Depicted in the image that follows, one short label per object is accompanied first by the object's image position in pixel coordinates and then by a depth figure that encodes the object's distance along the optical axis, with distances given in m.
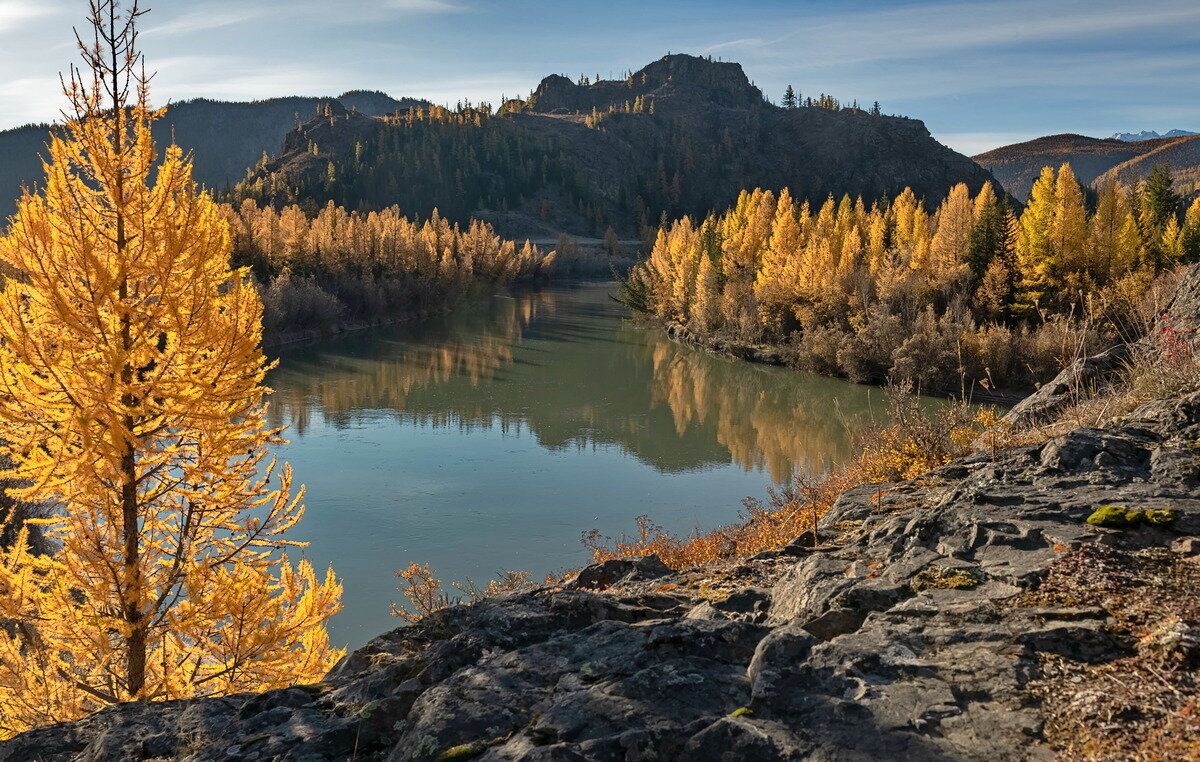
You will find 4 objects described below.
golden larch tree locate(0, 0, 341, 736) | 6.33
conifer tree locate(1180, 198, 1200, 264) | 38.94
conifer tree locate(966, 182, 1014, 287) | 39.66
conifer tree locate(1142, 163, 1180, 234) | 48.50
